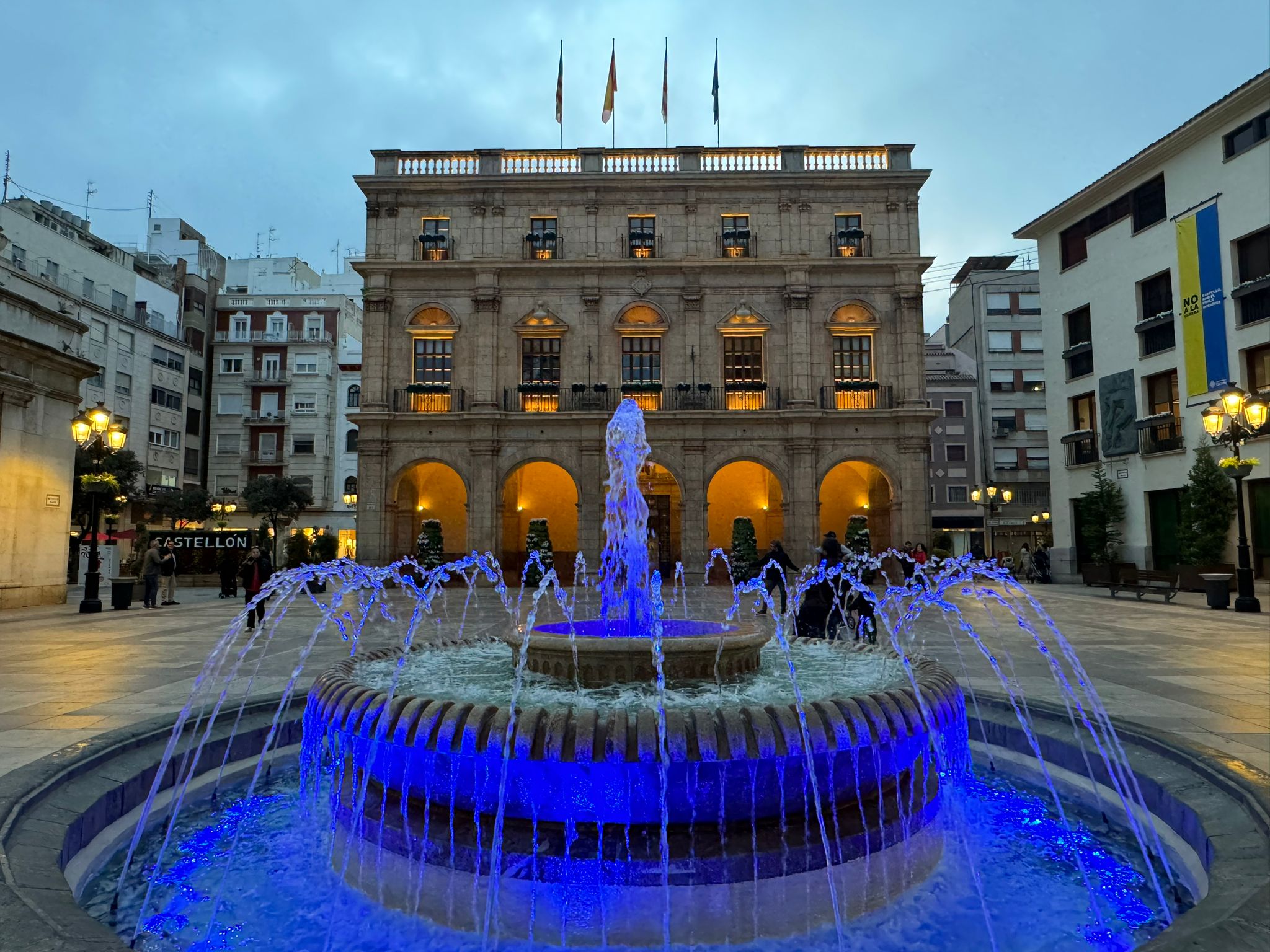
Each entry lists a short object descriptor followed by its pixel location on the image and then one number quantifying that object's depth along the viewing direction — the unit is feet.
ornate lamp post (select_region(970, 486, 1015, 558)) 97.91
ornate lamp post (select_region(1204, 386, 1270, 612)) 49.83
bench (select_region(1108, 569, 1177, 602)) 58.65
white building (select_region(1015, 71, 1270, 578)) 70.54
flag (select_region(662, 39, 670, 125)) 94.12
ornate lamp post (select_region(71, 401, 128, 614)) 51.44
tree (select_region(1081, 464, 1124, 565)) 83.66
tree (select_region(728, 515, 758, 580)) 77.61
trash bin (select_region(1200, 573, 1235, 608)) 53.06
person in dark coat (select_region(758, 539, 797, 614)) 34.26
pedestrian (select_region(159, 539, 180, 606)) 60.54
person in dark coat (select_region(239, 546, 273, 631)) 42.98
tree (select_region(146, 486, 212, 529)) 122.83
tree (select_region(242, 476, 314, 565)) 122.31
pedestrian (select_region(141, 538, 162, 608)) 56.54
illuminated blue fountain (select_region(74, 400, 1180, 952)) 10.28
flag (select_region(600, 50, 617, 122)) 91.76
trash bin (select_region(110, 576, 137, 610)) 55.77
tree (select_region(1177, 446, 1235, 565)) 70.08
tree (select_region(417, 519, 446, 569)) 80.07
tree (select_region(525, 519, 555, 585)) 81.07
